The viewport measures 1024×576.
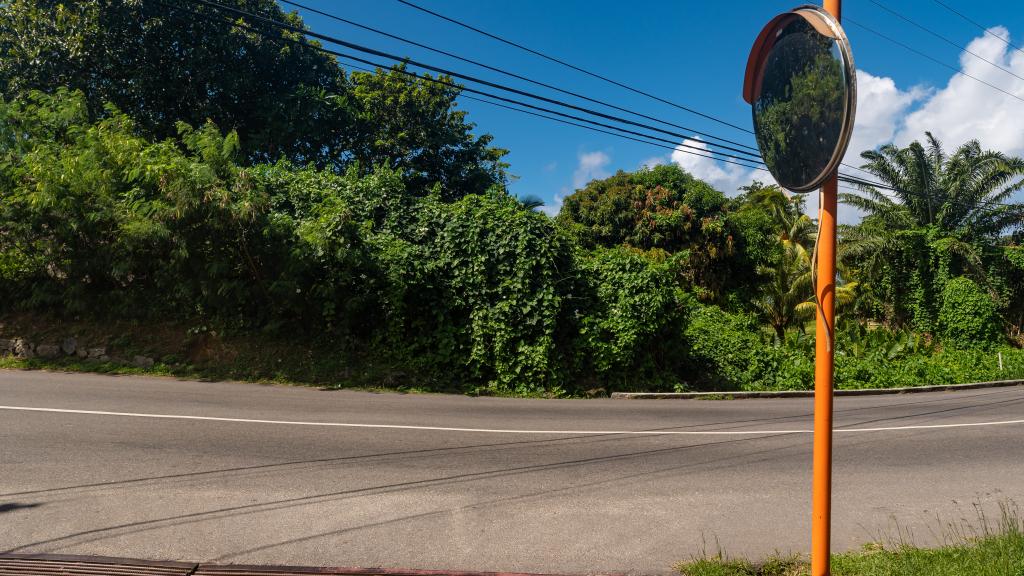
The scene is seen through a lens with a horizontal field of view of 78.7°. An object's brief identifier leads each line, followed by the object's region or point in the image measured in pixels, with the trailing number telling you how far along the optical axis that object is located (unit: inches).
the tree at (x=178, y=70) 725.9
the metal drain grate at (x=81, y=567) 153.1
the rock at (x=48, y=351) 488.7
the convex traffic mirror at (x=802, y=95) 91.7
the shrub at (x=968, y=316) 972.6
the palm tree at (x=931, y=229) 1028.5
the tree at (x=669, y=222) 908.0
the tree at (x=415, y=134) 941.2
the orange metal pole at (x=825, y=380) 100.3
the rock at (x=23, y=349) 487.2
